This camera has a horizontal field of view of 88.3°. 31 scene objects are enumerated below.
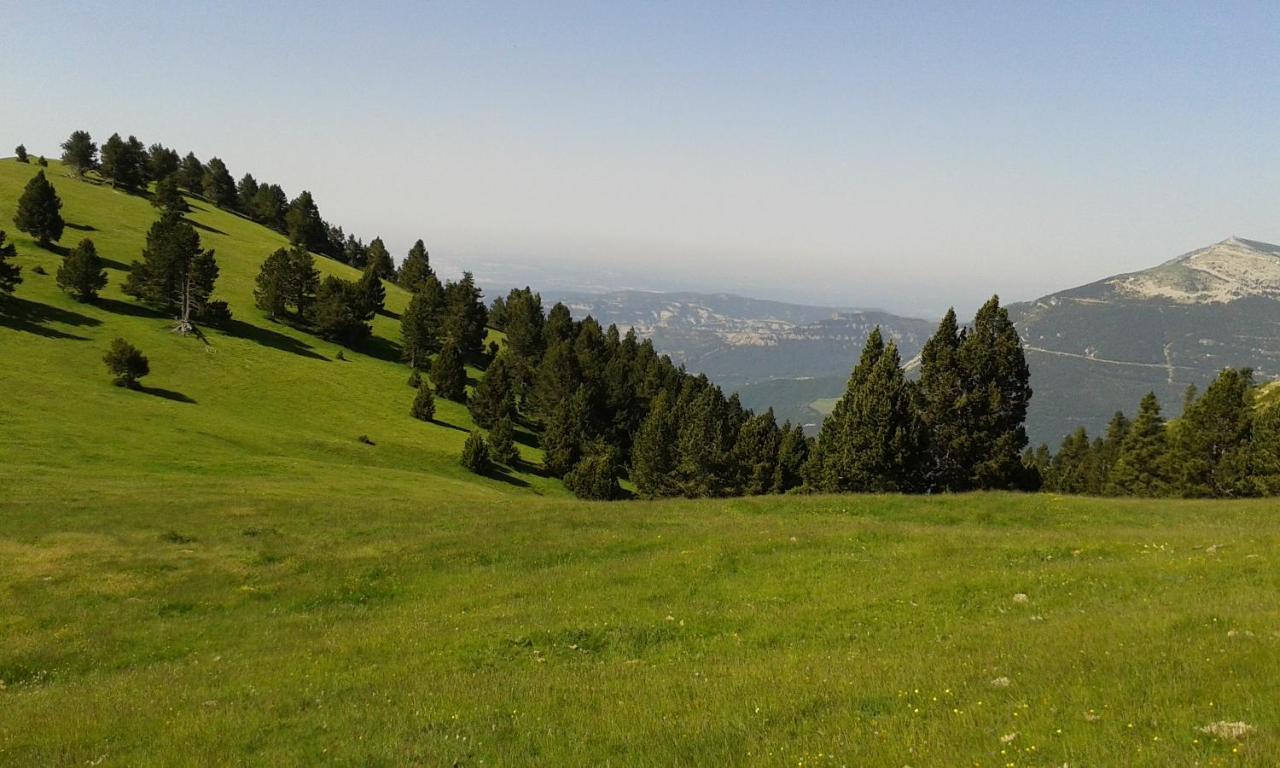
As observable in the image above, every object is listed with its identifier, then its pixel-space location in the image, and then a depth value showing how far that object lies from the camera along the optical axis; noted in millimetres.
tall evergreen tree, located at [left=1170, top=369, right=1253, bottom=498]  67562
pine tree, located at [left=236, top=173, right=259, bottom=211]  175000
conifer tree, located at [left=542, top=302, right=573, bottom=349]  125812
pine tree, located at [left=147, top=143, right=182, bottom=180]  160325
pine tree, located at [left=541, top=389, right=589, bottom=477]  83938
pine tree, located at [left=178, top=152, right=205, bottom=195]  167125
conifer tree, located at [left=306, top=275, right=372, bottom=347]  99625
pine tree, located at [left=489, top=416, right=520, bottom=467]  77188
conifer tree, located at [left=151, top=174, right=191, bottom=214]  118750
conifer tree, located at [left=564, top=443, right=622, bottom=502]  75562
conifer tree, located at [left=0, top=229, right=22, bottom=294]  69025
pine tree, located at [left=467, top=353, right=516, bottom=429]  89875
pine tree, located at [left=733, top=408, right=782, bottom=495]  79888
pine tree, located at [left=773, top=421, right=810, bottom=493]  80688
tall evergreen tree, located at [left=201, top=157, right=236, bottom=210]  167500
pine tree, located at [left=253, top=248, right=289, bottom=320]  100125
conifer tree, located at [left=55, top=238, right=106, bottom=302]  77875
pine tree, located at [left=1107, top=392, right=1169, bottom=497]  81062
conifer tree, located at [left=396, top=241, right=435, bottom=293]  155125
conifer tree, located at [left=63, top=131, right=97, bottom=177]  141125
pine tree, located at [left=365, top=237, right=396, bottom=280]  173625
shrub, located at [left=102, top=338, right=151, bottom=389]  64375
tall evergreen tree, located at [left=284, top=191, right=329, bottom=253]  155000
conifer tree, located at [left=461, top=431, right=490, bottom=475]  70375
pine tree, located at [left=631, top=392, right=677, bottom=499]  83688
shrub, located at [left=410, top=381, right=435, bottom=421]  83750
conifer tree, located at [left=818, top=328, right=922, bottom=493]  51750
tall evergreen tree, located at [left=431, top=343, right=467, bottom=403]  97250
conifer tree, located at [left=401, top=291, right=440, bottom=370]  103125
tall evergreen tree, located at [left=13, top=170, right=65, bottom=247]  89562
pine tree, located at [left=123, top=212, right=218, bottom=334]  82562
